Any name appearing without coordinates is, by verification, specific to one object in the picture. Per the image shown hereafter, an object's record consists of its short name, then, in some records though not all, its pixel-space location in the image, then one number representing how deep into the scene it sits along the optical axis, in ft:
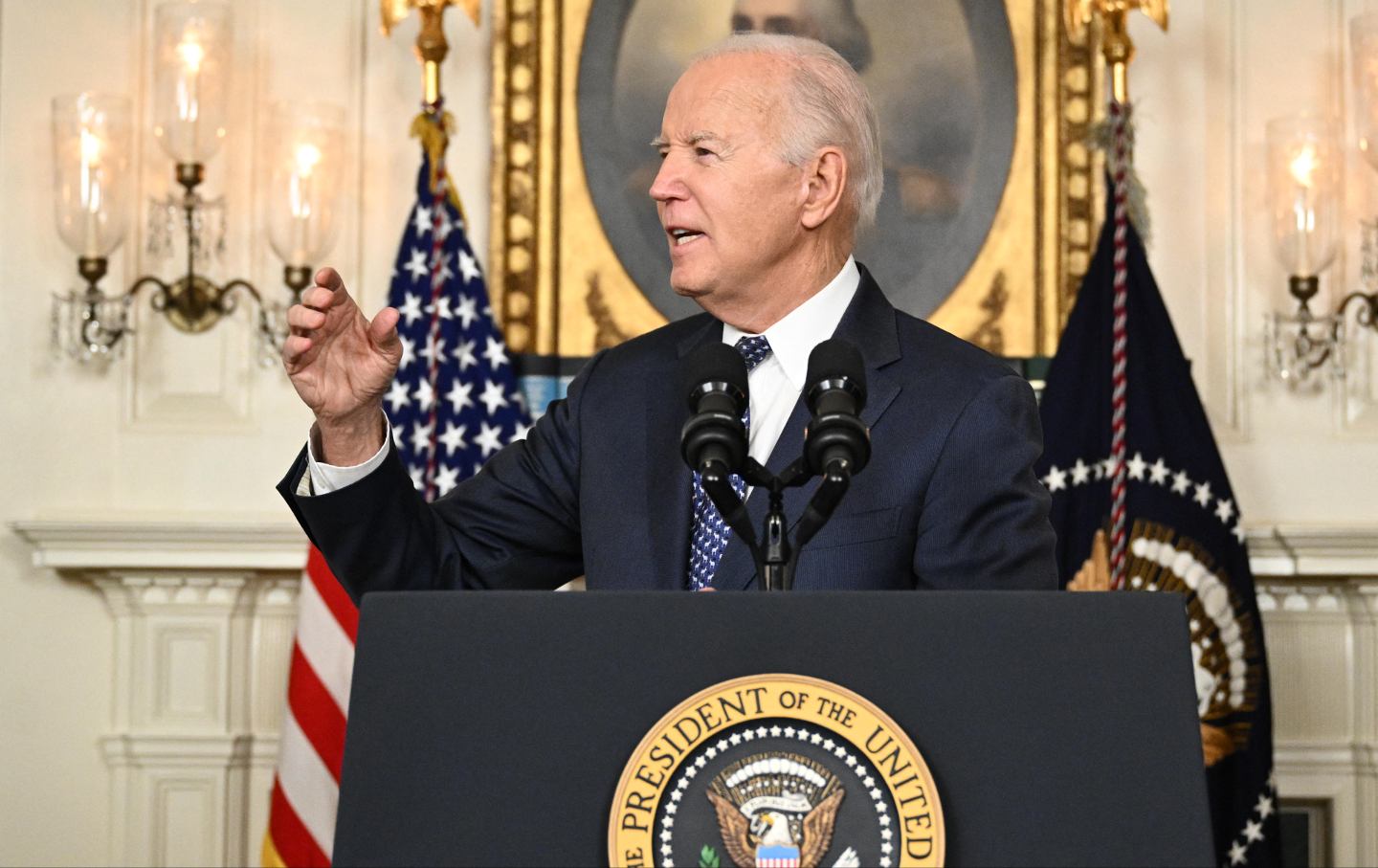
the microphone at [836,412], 9.64
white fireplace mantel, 30.76
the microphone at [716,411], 9.64
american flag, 28.68
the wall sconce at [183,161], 29.68
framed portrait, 31.50
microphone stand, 9.55
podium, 8.16
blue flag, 29.48
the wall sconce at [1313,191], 29.86
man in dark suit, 13.14
